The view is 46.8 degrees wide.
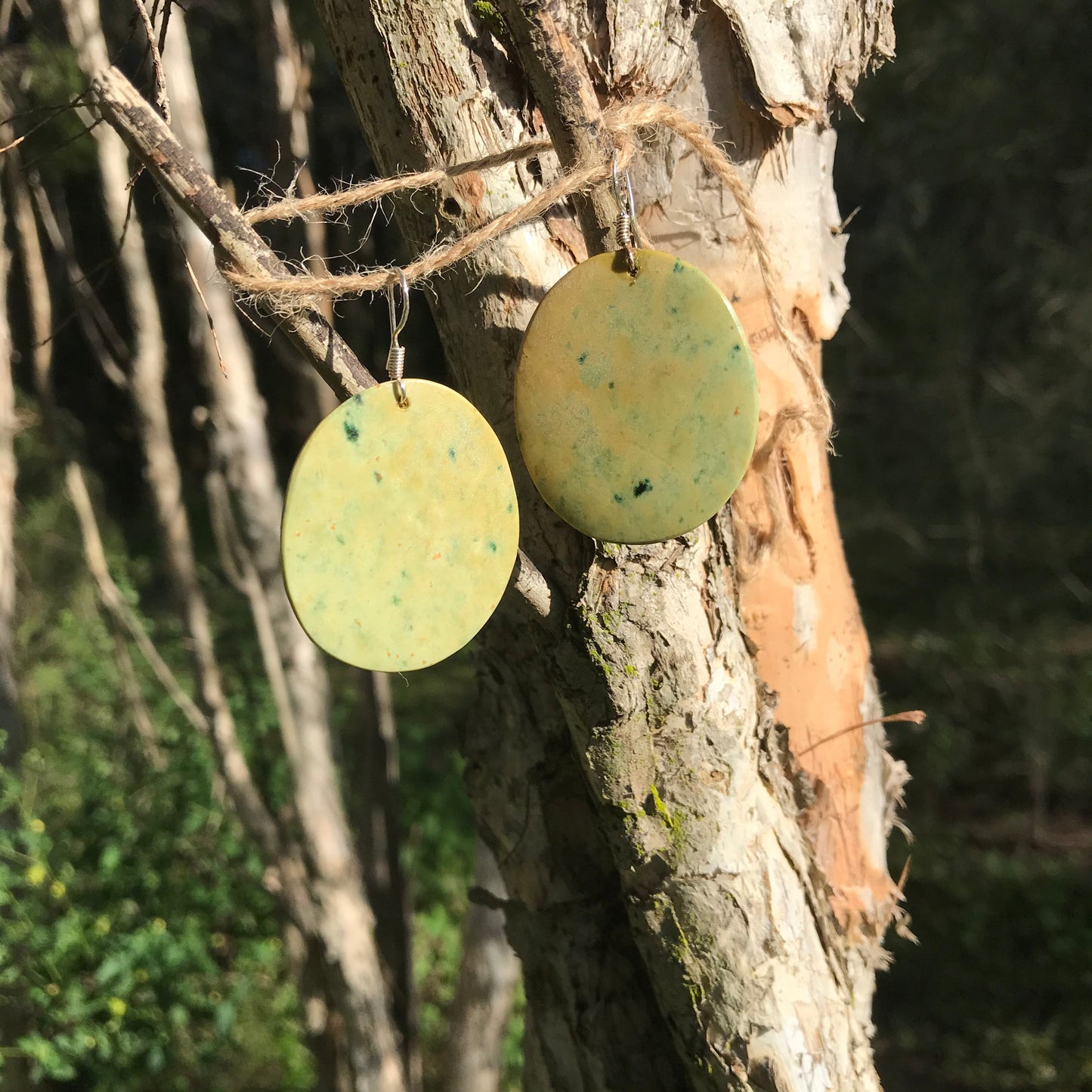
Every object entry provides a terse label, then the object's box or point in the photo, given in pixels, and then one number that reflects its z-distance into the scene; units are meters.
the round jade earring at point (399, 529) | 0.18
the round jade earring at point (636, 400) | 0.19
